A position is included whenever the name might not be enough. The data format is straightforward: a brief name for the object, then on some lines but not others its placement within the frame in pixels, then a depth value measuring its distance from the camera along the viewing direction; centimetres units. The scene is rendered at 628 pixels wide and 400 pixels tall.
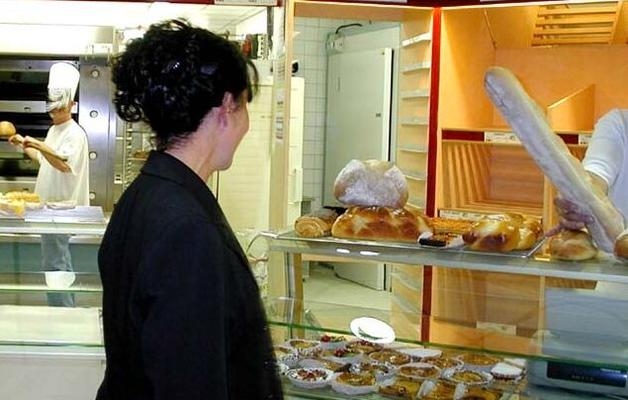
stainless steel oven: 506
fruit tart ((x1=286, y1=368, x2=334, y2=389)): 177
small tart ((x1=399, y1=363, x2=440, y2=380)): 177
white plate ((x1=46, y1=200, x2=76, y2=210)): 355
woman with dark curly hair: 111
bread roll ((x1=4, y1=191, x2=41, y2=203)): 346
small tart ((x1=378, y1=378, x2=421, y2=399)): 172
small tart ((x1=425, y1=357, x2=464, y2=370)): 181
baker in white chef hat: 479
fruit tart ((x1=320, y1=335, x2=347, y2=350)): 196
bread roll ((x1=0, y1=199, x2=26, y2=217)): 309
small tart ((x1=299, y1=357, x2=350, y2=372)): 184
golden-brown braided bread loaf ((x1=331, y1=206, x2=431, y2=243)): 171
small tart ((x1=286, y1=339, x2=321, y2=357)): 191
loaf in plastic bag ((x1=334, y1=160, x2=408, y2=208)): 178
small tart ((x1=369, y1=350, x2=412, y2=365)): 184
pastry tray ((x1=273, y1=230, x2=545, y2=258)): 160
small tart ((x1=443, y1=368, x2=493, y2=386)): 172
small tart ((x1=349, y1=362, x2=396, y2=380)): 179
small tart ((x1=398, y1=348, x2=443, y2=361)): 186
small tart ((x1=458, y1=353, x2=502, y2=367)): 179
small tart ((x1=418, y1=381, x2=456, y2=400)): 170
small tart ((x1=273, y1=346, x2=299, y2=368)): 185
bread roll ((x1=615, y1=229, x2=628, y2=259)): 147
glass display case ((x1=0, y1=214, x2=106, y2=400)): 209
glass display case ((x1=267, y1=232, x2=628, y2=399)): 154
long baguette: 149
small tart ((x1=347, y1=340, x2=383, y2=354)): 194
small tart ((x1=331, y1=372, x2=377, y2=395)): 174
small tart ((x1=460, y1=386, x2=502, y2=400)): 167
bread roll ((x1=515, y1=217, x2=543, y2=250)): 162
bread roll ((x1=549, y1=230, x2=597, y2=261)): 155
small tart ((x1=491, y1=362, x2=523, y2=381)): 171
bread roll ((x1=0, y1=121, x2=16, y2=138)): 455
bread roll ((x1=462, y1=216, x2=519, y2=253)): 158
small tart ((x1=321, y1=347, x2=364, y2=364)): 188
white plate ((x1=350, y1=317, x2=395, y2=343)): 175
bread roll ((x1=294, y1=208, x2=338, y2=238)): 174
